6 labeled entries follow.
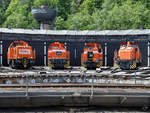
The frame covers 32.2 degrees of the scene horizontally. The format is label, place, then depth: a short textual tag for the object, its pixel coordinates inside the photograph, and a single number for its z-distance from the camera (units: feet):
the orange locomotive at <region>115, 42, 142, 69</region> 82.02
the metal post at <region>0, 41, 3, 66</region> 98.22
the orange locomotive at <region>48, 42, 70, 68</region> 82.89
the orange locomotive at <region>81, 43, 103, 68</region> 83.87
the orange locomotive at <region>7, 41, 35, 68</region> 81.35
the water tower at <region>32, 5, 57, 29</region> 131.37
